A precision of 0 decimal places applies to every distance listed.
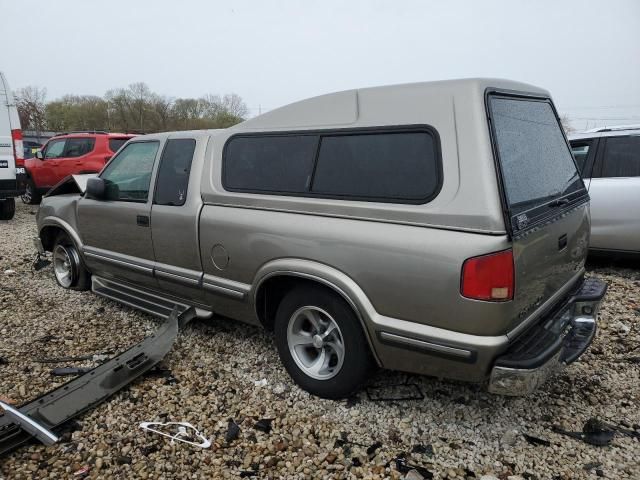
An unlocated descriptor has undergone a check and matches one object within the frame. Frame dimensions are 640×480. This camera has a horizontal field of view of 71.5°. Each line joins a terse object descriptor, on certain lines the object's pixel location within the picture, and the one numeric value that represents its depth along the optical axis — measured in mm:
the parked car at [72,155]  10297
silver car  5129
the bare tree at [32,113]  43625
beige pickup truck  2207
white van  8391
